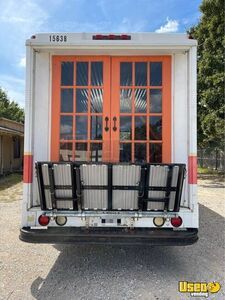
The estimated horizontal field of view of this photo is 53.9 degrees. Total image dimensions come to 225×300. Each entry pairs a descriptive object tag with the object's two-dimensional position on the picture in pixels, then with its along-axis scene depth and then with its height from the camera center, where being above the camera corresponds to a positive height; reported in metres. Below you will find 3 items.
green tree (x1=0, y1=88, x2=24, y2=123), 28.59 +5.85
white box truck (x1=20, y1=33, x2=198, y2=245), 2.60 +0.19
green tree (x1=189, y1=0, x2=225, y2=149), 11.34 +4.40
